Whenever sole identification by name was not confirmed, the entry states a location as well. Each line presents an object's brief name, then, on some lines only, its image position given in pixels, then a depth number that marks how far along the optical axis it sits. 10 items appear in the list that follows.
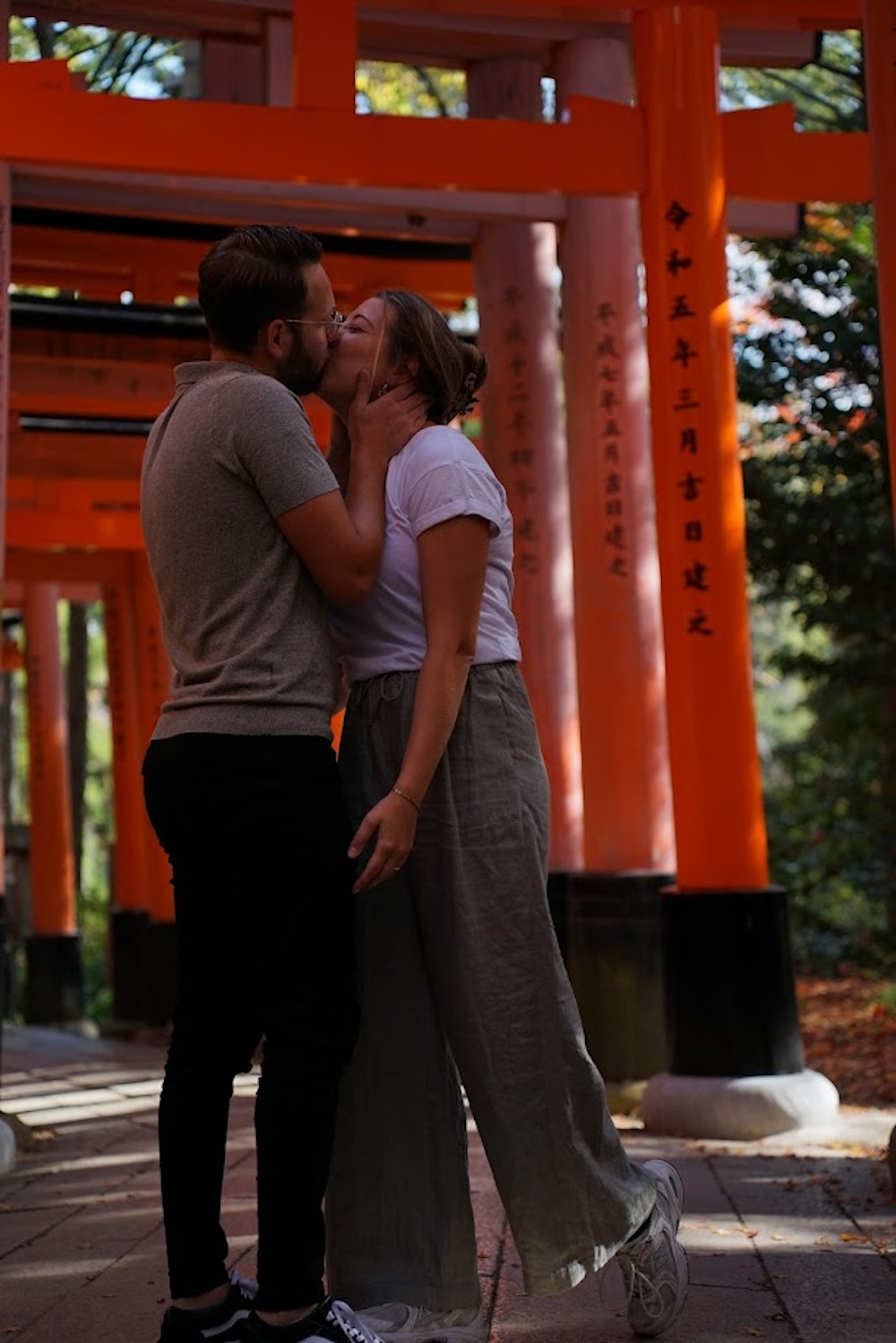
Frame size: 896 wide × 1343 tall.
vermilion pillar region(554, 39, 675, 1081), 6.80
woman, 2.70
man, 2.53
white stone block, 5.33
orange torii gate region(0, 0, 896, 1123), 5.46
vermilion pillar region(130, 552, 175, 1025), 12.93
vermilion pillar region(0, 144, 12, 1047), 5.90
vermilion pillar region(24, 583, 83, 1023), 15.59
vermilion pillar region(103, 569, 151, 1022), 14.57
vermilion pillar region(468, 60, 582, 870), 7.62
